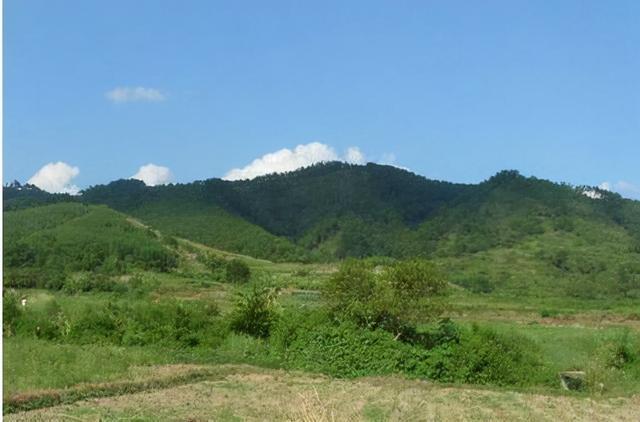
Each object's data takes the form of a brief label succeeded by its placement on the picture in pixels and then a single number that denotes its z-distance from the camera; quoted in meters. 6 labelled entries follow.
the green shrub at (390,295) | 22.12
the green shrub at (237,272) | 62.00
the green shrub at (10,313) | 25.26
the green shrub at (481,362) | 20.33
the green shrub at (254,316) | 25.50
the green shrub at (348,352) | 20.67
